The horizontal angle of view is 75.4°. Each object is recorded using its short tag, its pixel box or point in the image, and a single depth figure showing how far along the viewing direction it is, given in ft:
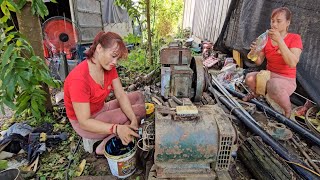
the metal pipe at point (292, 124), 7.64
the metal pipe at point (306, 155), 6.40
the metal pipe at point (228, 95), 9.21
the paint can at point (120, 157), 5.65
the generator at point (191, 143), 4.74
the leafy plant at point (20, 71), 5.97
